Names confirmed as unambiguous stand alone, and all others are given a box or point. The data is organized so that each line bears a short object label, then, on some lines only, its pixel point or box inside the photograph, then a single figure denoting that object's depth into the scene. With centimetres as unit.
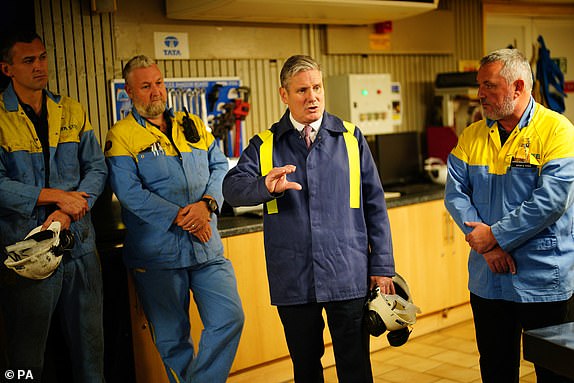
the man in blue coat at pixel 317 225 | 283
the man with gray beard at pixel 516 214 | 282
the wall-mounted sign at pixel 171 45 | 452
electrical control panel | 527
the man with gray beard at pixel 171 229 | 342
